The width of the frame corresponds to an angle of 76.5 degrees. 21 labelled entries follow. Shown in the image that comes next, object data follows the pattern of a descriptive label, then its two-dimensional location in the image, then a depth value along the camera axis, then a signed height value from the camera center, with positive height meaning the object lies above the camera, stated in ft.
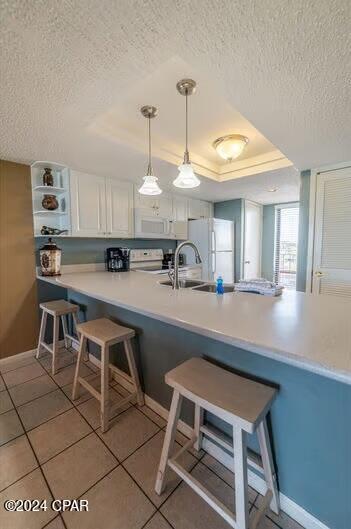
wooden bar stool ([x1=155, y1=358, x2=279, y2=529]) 2.85 -2.18
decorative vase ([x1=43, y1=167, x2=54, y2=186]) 8.13 +2.60
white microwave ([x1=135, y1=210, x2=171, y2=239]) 10.36 +1.10
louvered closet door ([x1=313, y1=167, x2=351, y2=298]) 7.86 +0.57
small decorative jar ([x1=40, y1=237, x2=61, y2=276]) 8.13 -0.34
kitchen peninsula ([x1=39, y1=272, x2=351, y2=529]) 2.65 -1.80
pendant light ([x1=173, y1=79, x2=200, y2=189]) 4.77 +2.15
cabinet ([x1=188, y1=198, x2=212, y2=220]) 13.30 +2.50
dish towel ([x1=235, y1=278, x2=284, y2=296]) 5.32 -0.95
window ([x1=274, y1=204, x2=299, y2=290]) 15.55 +0.34
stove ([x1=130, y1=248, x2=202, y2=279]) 11.09 -0.77
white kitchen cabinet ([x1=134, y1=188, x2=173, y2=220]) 10.49 +2.21
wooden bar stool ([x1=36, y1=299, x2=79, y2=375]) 7.29 -2.36
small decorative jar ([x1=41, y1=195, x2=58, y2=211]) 8.19 +1.71
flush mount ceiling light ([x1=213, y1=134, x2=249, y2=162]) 7.13 +3.40
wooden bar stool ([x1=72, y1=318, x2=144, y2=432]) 5.07 -2.49
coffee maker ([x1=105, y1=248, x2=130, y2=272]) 10.00 -0.46
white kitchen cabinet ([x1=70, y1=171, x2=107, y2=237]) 8.46 +1.74
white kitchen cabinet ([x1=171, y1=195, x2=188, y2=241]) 12.17 +1.70
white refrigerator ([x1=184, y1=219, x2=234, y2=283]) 12.48 +0.17
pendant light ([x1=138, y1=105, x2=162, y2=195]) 5.76 +1.93
